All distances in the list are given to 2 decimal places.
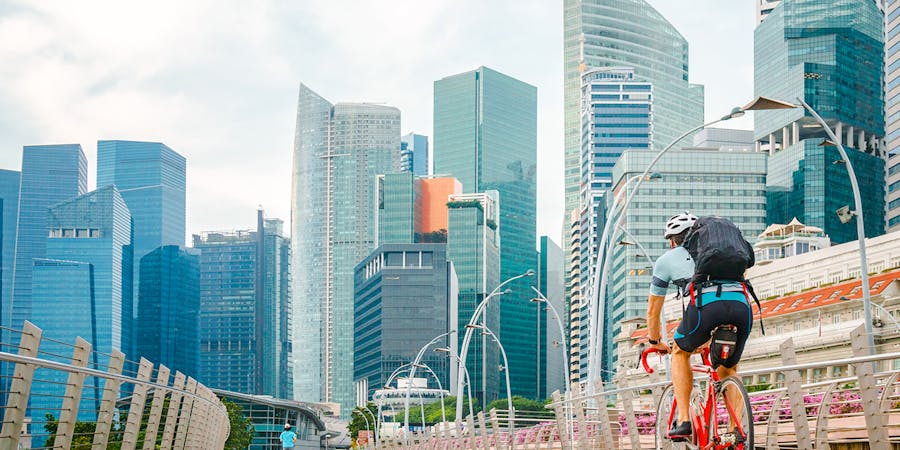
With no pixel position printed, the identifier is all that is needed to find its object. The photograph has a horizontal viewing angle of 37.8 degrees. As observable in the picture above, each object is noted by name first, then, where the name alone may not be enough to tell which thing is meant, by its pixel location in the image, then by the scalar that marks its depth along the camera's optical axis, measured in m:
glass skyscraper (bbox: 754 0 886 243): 181.50
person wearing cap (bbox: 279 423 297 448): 31.55
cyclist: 8.66
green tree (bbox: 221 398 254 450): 103.19
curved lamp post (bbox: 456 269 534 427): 62.66
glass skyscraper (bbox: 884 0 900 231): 129.12
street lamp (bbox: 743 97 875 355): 29.70
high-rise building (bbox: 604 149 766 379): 173.50
